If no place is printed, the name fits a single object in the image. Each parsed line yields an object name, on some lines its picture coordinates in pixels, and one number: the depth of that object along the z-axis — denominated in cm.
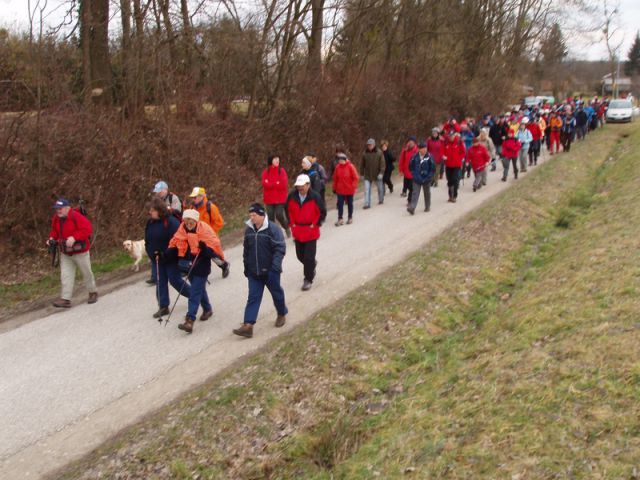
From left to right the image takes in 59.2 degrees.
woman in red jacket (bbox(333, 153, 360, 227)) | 1302
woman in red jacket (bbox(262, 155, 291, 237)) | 1185
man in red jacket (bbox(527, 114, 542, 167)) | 2014
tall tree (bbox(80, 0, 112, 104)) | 1260
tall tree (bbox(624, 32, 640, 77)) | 10138
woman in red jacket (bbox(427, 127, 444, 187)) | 1612
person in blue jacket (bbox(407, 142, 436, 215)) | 1382
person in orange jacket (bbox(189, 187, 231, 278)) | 925
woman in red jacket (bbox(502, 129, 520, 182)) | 1795
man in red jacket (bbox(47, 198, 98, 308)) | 850
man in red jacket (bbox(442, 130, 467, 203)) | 1499
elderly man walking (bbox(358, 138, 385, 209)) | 1498
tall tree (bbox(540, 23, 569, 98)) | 4486
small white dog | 1019
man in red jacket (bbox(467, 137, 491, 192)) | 1652
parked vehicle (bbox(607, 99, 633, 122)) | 3800
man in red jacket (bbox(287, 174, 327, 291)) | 870
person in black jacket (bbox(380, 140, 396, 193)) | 1594
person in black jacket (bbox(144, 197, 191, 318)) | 782
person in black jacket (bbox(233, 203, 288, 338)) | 719
